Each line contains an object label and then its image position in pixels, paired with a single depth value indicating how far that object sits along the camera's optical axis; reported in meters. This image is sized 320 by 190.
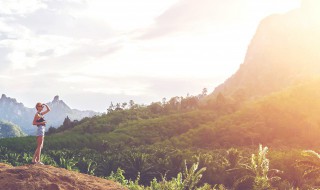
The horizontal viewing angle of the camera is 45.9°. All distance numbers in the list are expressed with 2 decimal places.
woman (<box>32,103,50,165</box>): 12.88
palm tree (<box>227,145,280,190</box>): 14.73
